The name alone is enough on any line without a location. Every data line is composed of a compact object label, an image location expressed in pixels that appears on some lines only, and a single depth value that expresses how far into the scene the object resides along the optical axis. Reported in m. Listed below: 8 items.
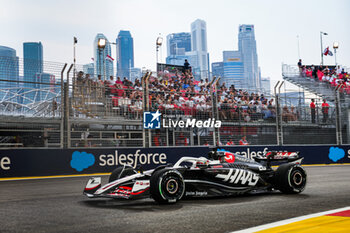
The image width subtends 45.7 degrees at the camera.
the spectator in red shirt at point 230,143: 17.38
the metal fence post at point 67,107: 14.26
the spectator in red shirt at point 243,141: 17.63
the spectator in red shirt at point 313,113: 19.42
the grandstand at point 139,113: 13.70
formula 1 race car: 6.16
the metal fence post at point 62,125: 14.16
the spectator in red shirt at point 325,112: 19.92
